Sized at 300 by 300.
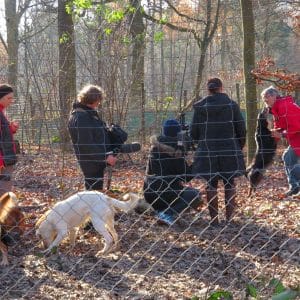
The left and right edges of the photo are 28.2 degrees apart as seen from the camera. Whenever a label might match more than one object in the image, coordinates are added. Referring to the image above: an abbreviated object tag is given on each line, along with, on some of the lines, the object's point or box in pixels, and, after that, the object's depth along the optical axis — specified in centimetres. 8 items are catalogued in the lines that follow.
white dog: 540
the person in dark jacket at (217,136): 596
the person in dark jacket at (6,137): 555
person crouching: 603
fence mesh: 443
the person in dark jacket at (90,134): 570
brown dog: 524
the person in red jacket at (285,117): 636
